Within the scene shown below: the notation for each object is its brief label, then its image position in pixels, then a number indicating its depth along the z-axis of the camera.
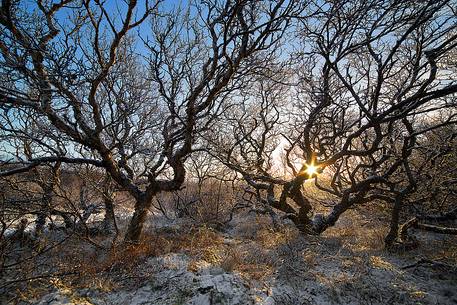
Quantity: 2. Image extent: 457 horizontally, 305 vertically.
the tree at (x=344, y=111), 4.36
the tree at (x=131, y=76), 3.89
